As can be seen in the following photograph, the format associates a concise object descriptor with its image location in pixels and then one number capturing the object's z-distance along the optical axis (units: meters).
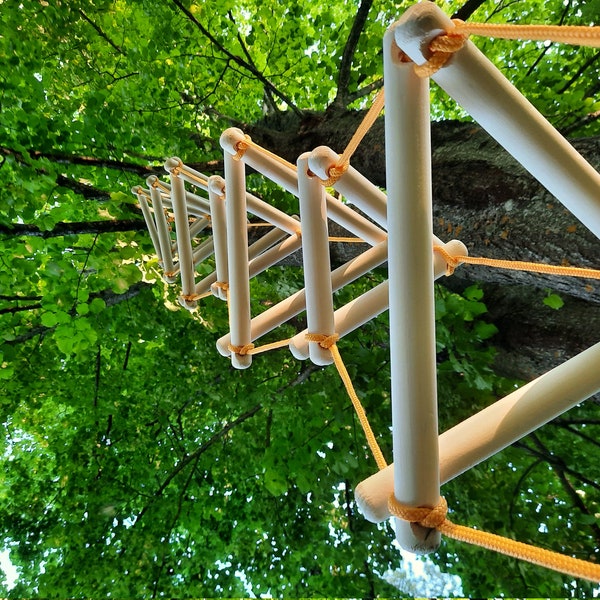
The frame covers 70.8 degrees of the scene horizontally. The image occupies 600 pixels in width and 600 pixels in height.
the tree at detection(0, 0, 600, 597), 2.78
